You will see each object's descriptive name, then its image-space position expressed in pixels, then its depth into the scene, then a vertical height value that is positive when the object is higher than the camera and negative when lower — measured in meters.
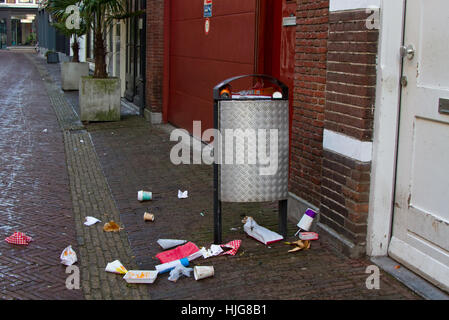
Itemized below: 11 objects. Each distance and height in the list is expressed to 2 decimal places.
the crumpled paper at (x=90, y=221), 5.65 -1.49
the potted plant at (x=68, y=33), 13.66 +0.74
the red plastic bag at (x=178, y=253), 4.70 -1.48
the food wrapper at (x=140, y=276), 4.22 -1.48
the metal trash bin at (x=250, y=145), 4.69 -0.63
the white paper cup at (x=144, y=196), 6.41 -1.40
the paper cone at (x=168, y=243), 4.96 -1.46
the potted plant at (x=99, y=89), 12.34 -0.56
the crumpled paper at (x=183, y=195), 6.61 -1.42
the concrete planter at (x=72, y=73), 19.77 -0.40
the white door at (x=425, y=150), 3.92 -0.54
